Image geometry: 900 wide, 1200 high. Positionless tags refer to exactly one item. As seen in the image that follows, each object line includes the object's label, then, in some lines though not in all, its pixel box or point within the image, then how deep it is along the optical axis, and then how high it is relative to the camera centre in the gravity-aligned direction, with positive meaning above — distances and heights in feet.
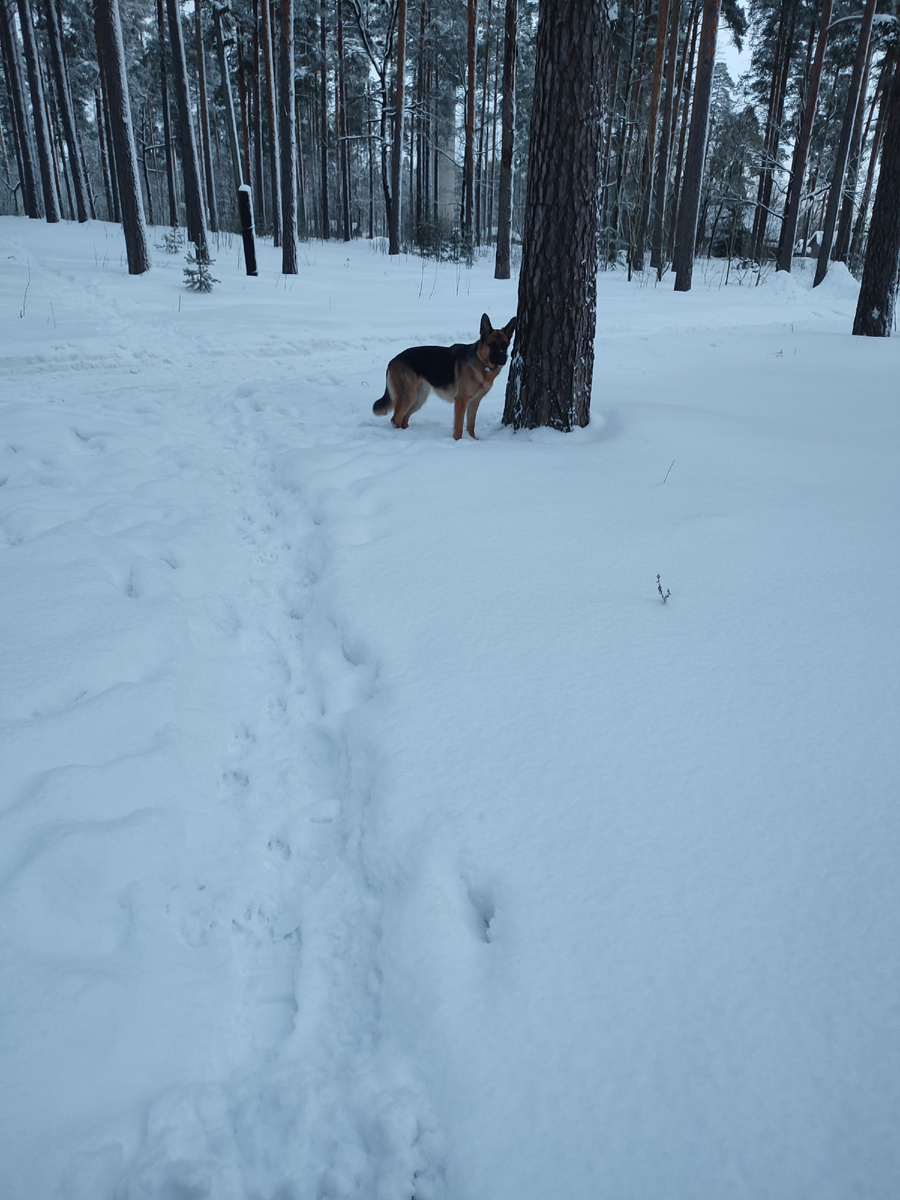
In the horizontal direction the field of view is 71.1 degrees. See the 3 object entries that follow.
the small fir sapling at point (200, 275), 33.47 +2.79
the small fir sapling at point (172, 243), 48.52 +6.42
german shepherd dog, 15.11 -0.98
